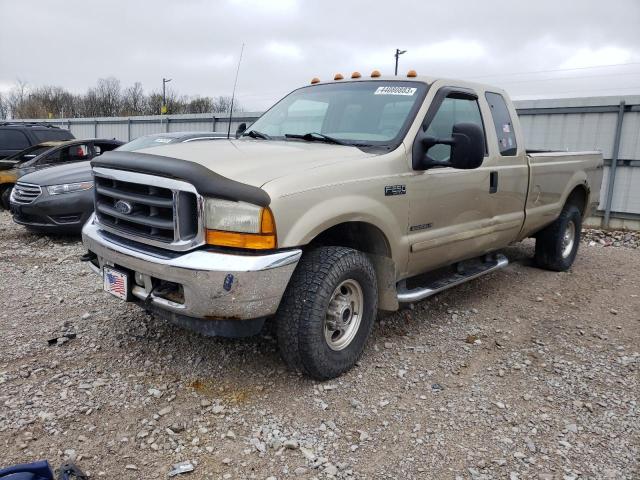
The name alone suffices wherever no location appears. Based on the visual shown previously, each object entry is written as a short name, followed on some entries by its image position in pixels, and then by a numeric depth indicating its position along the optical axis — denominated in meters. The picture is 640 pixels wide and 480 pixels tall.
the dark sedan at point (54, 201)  7.21
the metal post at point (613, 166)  8.91
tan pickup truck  2.76
